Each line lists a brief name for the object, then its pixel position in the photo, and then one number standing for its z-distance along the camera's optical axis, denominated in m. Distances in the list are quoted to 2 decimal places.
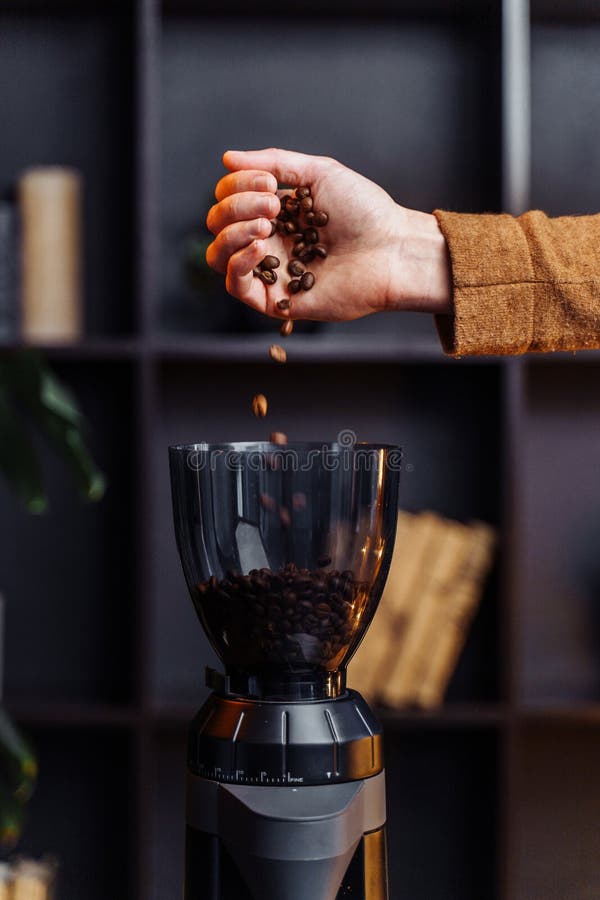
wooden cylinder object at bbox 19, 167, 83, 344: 1.95
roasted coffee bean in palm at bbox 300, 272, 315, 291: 1.07
